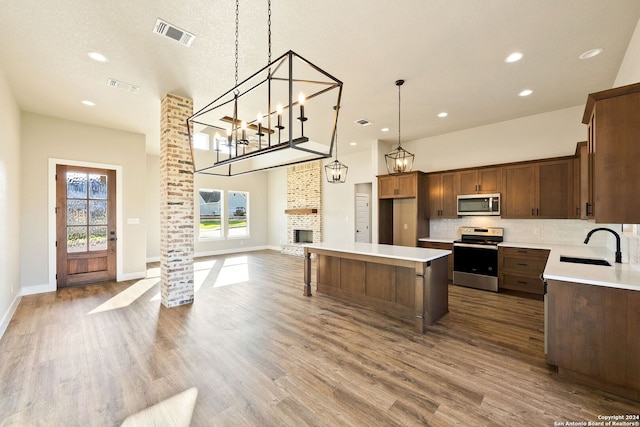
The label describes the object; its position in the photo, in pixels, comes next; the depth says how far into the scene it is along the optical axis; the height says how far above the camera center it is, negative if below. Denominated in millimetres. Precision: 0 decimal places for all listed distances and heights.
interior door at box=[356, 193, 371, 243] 8023 -187
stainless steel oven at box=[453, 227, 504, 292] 4859 -874
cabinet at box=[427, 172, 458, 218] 5719 +409
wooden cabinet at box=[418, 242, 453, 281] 5359 -707
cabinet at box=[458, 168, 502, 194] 5164 +657
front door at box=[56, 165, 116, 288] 5141 -237
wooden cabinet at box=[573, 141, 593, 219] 2594 +283
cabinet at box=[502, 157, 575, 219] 4473 +417
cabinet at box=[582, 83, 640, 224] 2002 +455
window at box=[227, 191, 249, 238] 9766 -35
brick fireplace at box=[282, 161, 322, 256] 8742 +240
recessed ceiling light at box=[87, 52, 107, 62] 3068 +1865
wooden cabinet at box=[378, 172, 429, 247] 5871 +97
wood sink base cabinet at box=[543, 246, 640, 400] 2012 -934
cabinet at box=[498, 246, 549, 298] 4445 -983
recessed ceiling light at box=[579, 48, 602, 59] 3000 +1859
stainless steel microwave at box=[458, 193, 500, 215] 5145 +178
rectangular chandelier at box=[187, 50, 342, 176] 2325 +1875
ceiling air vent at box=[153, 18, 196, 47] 2596 +1867
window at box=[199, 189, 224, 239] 9102 -30
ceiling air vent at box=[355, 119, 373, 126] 5316 +1880
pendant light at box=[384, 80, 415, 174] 3786 +780
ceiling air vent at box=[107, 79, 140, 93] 3717 +1866
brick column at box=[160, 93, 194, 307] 4082 +161
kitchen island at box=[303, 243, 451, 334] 3273 -956
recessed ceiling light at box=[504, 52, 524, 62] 3076 +1861
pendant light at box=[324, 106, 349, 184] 4762 +781
